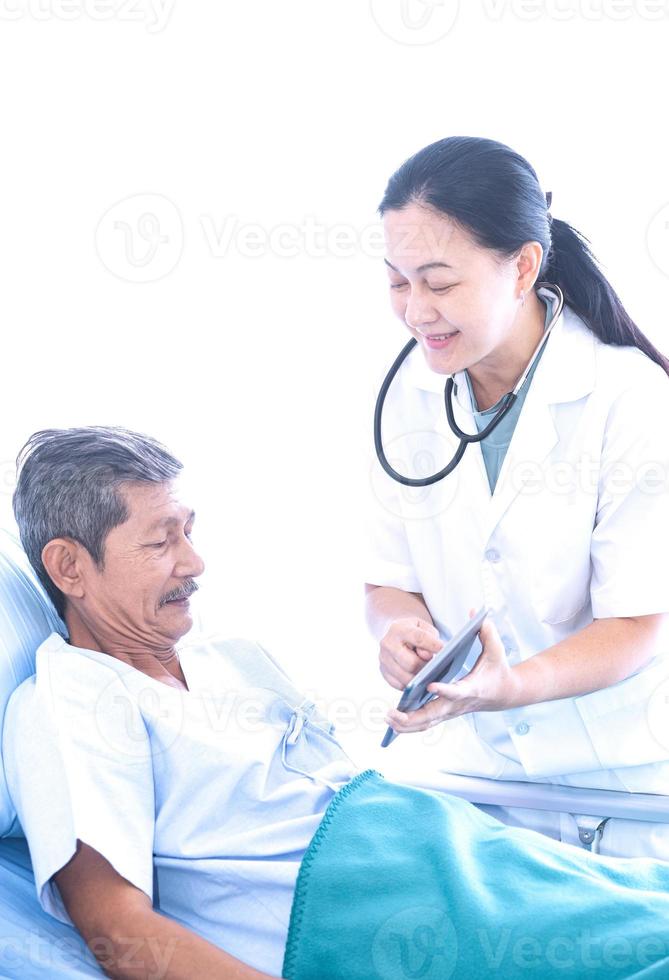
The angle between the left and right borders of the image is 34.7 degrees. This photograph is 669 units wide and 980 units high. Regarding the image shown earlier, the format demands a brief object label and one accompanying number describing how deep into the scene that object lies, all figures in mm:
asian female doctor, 1478
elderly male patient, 1246
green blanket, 1201
